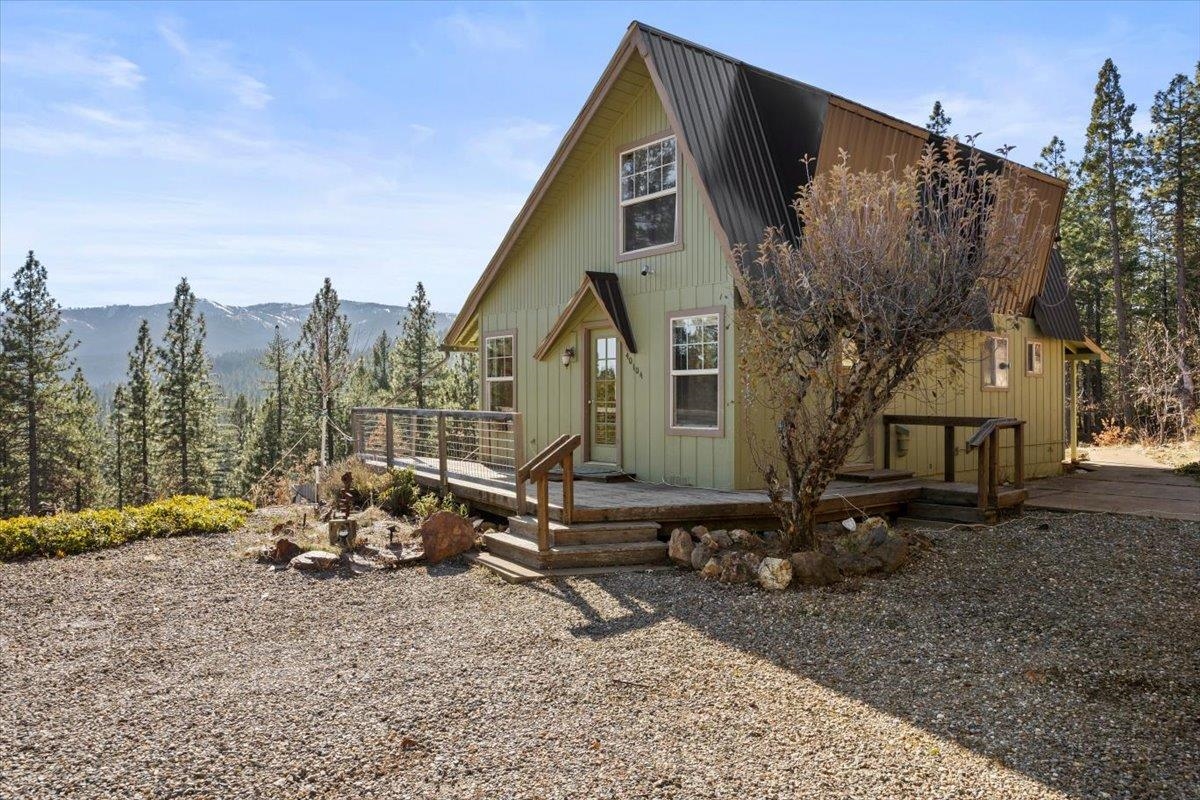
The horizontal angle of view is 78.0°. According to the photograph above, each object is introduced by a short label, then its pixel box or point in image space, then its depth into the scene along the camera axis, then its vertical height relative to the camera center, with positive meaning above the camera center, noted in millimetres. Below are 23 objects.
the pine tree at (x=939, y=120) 26997 +9873
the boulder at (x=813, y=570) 6266 -1525
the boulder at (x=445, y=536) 7711 -1501
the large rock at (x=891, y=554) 6566 -1463
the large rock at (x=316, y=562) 7465 -1694
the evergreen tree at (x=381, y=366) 51653 +2241
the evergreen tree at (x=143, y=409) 36625 -681
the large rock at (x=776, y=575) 6195 -1545
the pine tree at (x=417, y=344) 38750 +2713
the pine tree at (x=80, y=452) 35344 -2829
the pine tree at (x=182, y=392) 36219 +158
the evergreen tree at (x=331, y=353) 16078 +947
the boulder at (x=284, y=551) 7891 -1676
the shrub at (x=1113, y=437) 21172 -1413
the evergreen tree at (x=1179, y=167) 23812 +7293
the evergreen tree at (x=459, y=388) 36125 +253
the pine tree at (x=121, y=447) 40375 -2933
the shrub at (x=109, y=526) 8141 -1562
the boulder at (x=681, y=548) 6992 -1483
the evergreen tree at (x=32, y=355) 30000 +1693
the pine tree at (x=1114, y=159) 24703 +7843
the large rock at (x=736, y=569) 6418 -1554
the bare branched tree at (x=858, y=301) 6090 +749
